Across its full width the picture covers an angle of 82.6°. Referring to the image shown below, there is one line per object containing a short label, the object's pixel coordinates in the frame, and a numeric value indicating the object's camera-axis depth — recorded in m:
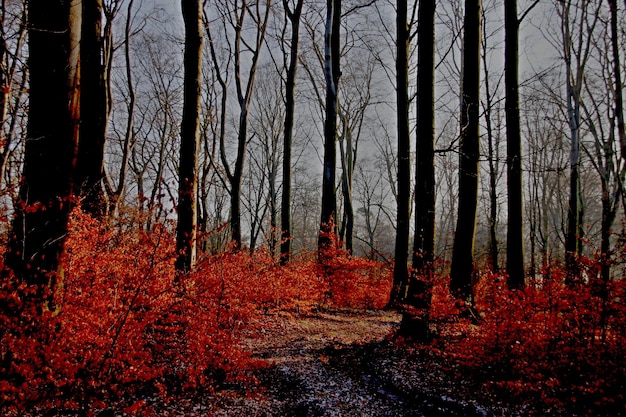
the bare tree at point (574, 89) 11.59
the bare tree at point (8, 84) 6.31
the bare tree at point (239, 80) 12.28
